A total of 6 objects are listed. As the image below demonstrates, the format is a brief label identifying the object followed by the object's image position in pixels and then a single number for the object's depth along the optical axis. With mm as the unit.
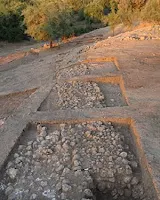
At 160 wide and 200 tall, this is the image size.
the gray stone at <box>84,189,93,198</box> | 3449
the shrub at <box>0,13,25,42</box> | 18853
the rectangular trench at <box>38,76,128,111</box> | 5683
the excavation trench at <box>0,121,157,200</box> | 3552
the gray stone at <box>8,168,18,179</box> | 3819
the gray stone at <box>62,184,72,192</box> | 3491
